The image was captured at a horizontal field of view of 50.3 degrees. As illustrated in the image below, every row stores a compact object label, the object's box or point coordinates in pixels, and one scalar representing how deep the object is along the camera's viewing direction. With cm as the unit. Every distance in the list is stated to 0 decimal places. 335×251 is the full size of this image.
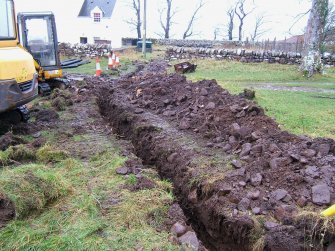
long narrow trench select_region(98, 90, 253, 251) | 445
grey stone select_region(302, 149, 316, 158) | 480
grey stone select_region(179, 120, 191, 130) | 710
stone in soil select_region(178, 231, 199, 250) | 348
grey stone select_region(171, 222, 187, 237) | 369
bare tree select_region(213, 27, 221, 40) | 6810
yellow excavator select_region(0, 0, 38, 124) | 572
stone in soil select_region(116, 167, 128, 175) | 495
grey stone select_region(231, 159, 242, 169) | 515
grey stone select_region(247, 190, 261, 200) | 442
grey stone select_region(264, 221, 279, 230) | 398
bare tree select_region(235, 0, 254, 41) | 6044
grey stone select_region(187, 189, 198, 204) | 507
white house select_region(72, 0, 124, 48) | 4769
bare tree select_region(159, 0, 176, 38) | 6028
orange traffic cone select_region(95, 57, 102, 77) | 1494
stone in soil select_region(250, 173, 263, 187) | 464
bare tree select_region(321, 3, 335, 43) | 2188
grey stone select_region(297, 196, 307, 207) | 417
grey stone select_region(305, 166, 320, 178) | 441
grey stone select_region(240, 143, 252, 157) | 542
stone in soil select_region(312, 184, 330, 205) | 409
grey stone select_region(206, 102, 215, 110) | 740
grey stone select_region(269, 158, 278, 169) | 481
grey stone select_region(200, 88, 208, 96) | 826
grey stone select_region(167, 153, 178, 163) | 597
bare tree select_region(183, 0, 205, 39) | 6506
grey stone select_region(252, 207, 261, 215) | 423
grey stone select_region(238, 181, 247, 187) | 469
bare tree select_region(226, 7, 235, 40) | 6138
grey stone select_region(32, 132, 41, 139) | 652
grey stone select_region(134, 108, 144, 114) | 840
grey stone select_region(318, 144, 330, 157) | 482
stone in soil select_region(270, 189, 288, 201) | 430
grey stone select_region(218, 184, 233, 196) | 466
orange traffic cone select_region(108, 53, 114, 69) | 1738
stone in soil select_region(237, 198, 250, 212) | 437
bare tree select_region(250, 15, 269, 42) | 6824
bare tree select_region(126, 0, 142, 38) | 5838
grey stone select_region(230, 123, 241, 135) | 608
